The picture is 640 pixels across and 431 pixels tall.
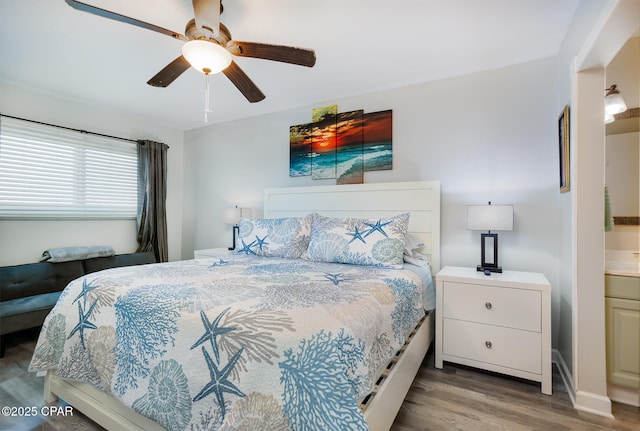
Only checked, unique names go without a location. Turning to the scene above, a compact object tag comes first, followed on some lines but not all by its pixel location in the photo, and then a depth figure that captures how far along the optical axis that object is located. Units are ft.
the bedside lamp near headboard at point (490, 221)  7.11
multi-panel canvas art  9.82
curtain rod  9.52
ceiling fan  5.08
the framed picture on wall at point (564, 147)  6.32
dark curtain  12.69
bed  3.19
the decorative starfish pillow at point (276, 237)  8.51
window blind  9.52
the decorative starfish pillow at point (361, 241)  7.22
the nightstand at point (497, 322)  6.18
